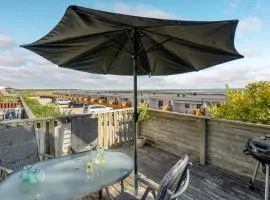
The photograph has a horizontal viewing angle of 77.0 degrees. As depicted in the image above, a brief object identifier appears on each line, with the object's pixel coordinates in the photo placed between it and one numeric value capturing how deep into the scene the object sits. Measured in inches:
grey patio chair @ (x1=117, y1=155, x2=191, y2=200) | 46.5
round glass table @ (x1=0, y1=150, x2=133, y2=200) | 57.4
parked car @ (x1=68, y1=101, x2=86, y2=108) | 904.9
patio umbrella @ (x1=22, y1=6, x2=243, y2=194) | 68.2
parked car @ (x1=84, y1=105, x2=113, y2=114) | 618.3
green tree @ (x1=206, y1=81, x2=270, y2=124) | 128.9
